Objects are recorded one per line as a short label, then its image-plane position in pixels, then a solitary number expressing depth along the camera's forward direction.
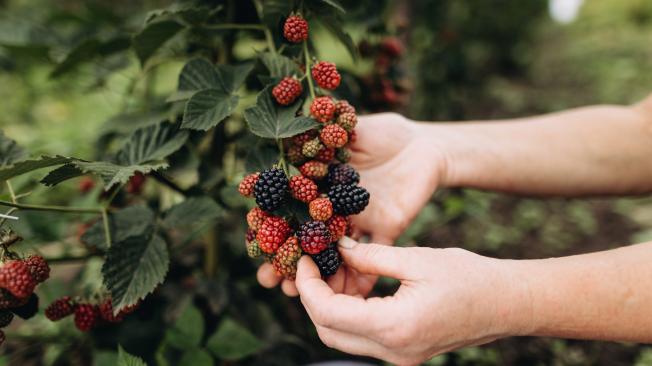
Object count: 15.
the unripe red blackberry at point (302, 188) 0.36
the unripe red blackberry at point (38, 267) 0.35
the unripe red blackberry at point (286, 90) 0.37
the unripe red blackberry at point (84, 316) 0.41
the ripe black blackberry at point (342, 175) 0.38
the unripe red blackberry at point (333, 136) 0.36
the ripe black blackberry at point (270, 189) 0.34
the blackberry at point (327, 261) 0.36
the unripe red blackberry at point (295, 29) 0.37
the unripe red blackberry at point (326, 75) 0.38
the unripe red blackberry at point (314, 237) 0.35
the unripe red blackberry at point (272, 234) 0.36
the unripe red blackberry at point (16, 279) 0.33
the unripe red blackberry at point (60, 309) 0.40
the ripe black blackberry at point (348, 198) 0.36
